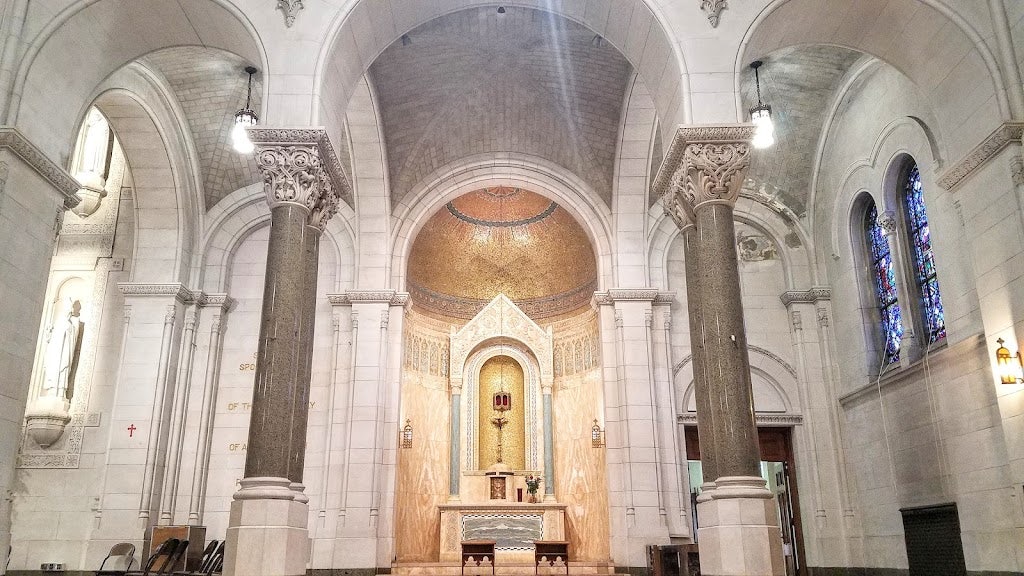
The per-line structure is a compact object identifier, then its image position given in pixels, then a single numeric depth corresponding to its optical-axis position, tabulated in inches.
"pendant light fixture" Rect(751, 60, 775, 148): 452.4
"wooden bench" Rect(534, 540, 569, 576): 541.6
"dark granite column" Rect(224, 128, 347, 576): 306.3
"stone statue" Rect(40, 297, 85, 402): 550.6
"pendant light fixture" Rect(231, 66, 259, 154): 470.0
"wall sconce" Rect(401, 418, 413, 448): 614.9
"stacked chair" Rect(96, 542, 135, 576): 505.4
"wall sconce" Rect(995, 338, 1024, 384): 335.6
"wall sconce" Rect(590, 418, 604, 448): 621.9
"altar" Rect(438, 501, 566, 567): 625.0
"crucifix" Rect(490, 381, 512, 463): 716.0
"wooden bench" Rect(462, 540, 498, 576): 534.6
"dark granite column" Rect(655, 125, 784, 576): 305.0
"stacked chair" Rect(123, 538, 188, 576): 437.4
